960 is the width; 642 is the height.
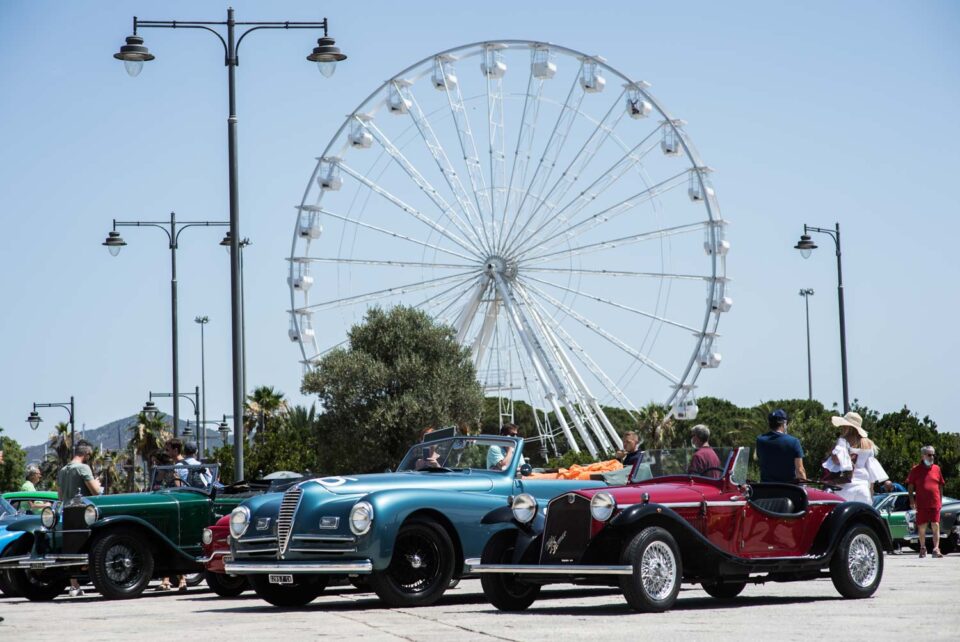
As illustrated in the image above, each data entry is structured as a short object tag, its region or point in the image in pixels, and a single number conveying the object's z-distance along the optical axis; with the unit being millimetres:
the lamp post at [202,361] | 67300
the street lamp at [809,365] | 104562
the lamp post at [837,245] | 35719
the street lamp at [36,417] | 54584
